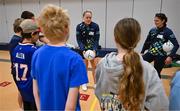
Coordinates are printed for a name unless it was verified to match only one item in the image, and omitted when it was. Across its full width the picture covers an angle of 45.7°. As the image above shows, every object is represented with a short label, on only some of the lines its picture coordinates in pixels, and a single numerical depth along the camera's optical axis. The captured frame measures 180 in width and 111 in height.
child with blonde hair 1.44
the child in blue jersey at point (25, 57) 2.09
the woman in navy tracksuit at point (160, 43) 3.80
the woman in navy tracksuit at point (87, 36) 4.38
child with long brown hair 1.40
